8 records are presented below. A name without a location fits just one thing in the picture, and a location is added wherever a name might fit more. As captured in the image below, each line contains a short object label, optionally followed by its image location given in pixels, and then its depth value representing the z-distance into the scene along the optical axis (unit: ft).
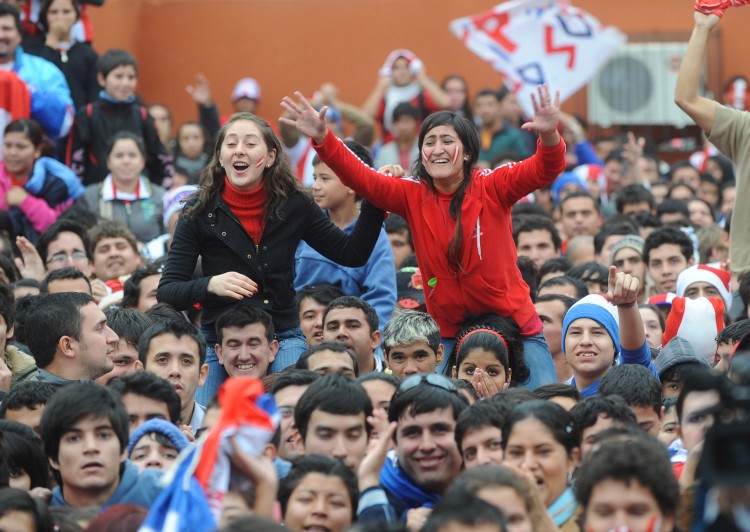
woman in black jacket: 45.52
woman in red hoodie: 45.11
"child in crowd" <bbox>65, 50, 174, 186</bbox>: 75.20
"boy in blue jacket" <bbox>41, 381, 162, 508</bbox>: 35.14
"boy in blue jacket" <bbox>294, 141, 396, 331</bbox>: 53.11
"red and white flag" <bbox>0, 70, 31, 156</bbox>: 72.59
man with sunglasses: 36.78
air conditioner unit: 112.16
